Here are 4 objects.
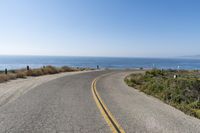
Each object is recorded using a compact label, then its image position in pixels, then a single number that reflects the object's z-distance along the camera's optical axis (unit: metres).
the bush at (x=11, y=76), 10.68
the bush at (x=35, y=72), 13.46
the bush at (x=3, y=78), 9.74
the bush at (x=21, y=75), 11.72
